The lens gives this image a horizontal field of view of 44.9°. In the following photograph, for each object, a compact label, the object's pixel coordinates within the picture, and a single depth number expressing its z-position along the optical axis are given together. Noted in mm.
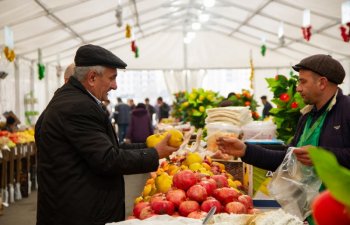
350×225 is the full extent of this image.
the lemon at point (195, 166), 3082
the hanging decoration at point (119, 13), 9938
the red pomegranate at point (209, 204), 2209
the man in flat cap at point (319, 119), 2354
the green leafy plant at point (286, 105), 4055
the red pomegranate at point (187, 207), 2193
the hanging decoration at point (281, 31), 14078
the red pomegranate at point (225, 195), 2311
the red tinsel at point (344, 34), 8351
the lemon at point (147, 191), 2796
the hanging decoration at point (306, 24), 10749
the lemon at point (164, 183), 2674
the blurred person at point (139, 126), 11141
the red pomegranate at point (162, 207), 2172
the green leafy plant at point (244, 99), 6562
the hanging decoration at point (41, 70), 13448
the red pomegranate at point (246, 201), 2322
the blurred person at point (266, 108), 11806
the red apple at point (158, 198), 2258
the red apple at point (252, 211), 2293
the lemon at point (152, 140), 2664
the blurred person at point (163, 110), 16484
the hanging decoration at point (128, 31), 10498
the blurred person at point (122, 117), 15102
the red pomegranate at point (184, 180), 2428
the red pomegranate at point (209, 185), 2389
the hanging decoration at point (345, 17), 8125
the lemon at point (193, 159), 3371
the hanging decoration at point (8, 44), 8691
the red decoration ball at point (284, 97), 4094
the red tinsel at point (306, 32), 10680
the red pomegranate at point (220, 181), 2547
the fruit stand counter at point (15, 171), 7051
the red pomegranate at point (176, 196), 2271
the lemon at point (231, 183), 2818
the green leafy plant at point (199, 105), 6641
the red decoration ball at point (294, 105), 4016
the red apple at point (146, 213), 2146
